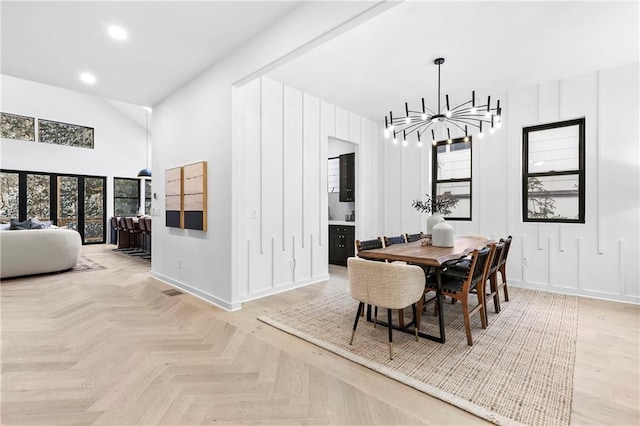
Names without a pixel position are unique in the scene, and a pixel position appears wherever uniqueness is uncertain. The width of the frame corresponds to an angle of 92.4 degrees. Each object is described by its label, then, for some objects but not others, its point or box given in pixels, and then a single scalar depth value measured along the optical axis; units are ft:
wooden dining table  8.33
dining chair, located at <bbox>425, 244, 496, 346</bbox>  8.31
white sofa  15.46
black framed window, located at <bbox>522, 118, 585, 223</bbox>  13.53
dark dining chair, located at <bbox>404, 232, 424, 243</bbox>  12.81
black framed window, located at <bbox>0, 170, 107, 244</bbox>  25.98
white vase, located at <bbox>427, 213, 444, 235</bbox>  11.52
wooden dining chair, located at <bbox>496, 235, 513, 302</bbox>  11.02
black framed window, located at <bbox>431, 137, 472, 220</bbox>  16.78
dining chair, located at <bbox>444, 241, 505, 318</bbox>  9.62
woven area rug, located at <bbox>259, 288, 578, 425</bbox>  5.94
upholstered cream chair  7.47
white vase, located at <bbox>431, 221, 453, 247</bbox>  10.50
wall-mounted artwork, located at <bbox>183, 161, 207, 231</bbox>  12.34
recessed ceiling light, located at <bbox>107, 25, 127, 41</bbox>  9.49
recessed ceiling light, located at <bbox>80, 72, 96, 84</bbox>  12.56
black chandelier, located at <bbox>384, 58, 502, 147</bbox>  15.23
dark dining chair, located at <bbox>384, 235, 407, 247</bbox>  11.55
